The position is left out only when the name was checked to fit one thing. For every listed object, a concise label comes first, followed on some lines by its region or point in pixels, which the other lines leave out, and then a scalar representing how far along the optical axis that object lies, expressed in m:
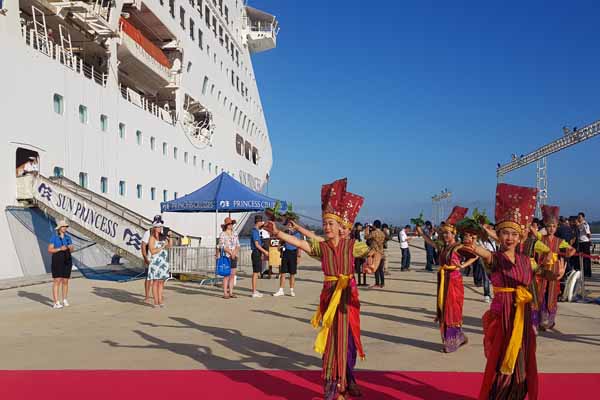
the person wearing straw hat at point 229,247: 11.59
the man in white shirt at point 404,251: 19.00
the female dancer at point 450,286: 6.73
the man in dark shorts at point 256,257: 12.09
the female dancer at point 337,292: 4.63
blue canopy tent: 16.22
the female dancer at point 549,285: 8.10
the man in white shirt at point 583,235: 13.70
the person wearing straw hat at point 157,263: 10.45
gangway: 15.20
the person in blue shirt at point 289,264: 12.18
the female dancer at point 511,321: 4.19
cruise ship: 15.39
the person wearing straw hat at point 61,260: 10.11
